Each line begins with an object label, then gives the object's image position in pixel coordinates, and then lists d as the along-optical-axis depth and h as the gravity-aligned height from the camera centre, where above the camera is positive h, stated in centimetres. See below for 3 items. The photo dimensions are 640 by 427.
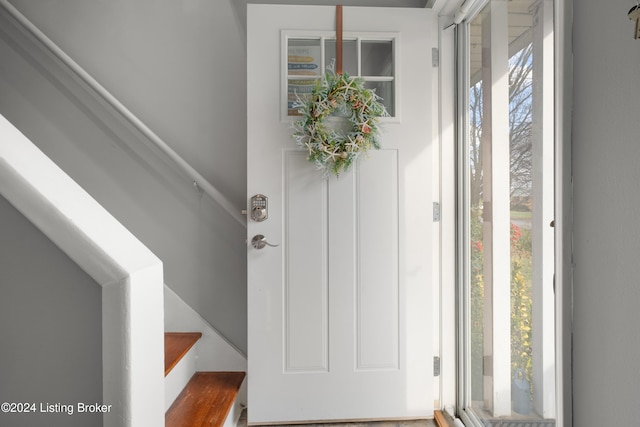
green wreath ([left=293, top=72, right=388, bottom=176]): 181 +42
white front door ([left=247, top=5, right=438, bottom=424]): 190 -15
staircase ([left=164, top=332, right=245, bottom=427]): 165 -83
